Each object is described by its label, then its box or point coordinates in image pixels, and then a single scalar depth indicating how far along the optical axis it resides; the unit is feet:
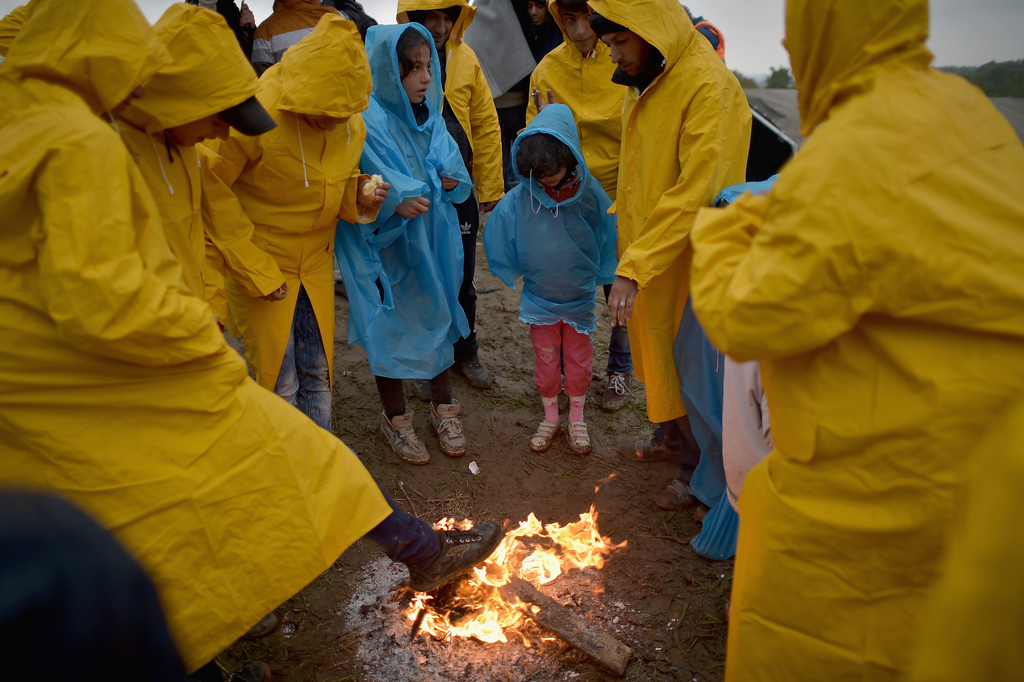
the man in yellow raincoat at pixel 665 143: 9.01
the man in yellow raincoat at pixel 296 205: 9.15
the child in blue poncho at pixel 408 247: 11.26
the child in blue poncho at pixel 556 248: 11.28
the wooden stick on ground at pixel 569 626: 8.22
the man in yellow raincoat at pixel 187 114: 6.87
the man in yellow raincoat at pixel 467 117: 13.91
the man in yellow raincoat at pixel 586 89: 12.78
